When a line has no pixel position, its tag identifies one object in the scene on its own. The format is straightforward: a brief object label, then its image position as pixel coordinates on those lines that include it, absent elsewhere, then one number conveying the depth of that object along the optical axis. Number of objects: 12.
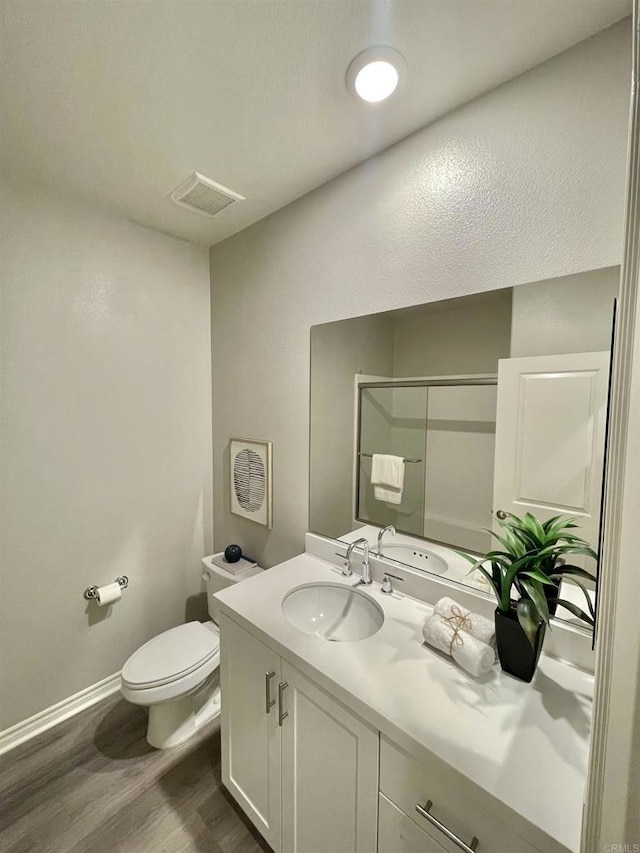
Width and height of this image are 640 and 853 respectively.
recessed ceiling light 0.99
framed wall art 1.89
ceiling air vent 1.53
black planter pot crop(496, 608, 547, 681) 0.90
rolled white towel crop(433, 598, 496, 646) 0.99
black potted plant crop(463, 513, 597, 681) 0.88
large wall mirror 1.02
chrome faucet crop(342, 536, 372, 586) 1.42
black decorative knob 1.96
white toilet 1.44
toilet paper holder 1.75
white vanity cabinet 0.89
